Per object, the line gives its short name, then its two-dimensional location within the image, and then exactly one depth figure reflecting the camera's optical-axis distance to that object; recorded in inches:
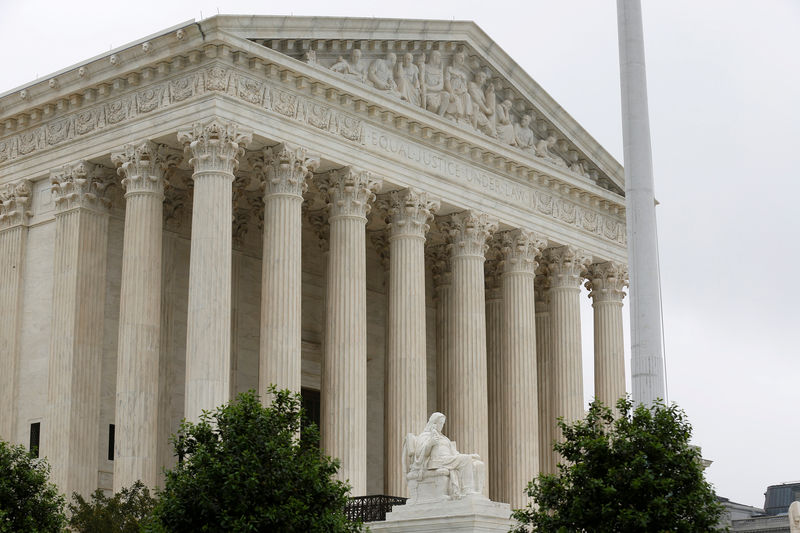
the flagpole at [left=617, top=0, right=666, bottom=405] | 1018.7
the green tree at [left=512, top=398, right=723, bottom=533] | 962.1
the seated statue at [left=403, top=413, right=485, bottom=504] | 1444.4
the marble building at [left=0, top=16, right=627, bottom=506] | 1600.6
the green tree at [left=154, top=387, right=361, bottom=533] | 1015.6
